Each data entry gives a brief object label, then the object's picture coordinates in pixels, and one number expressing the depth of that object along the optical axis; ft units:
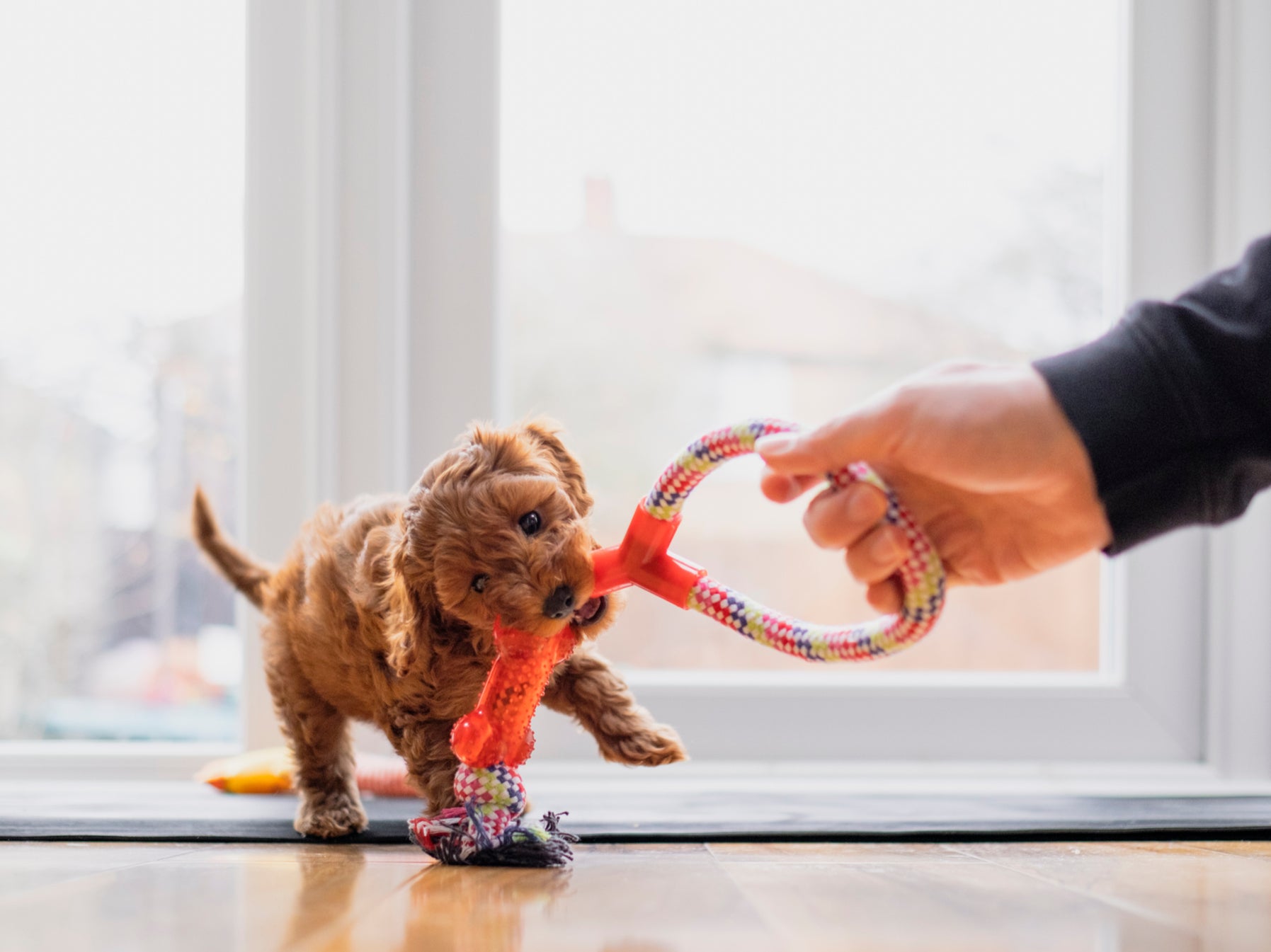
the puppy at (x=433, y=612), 2.49
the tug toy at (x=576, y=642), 2.54
